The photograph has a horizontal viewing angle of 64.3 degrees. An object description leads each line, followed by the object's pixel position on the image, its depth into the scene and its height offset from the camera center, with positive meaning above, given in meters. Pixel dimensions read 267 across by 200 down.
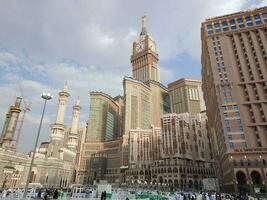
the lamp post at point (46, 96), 25.25 +10.38
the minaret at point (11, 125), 104.50 +31.15
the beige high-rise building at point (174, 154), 109.51 +21.00
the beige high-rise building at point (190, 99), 191.00 +79.60
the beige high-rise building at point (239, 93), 62.09 +32.08
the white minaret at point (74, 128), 133.66 +36.50
